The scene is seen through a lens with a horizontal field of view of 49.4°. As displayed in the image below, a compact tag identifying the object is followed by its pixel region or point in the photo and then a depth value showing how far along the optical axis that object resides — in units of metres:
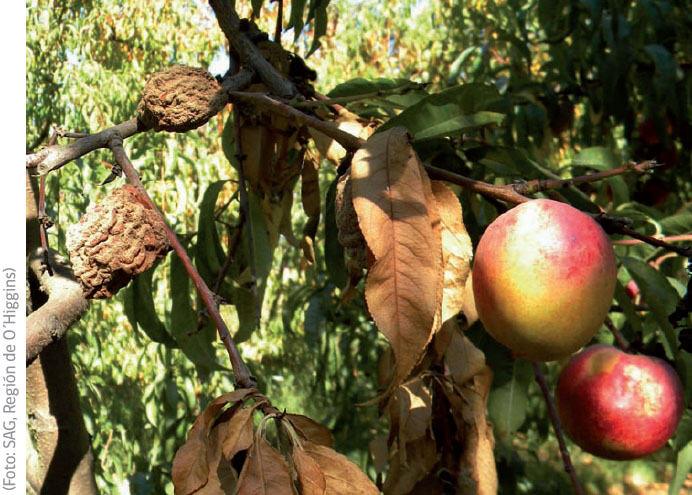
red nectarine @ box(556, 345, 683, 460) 0.90
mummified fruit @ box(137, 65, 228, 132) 0.59
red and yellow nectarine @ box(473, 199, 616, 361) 0.48
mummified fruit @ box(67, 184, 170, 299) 0.48
